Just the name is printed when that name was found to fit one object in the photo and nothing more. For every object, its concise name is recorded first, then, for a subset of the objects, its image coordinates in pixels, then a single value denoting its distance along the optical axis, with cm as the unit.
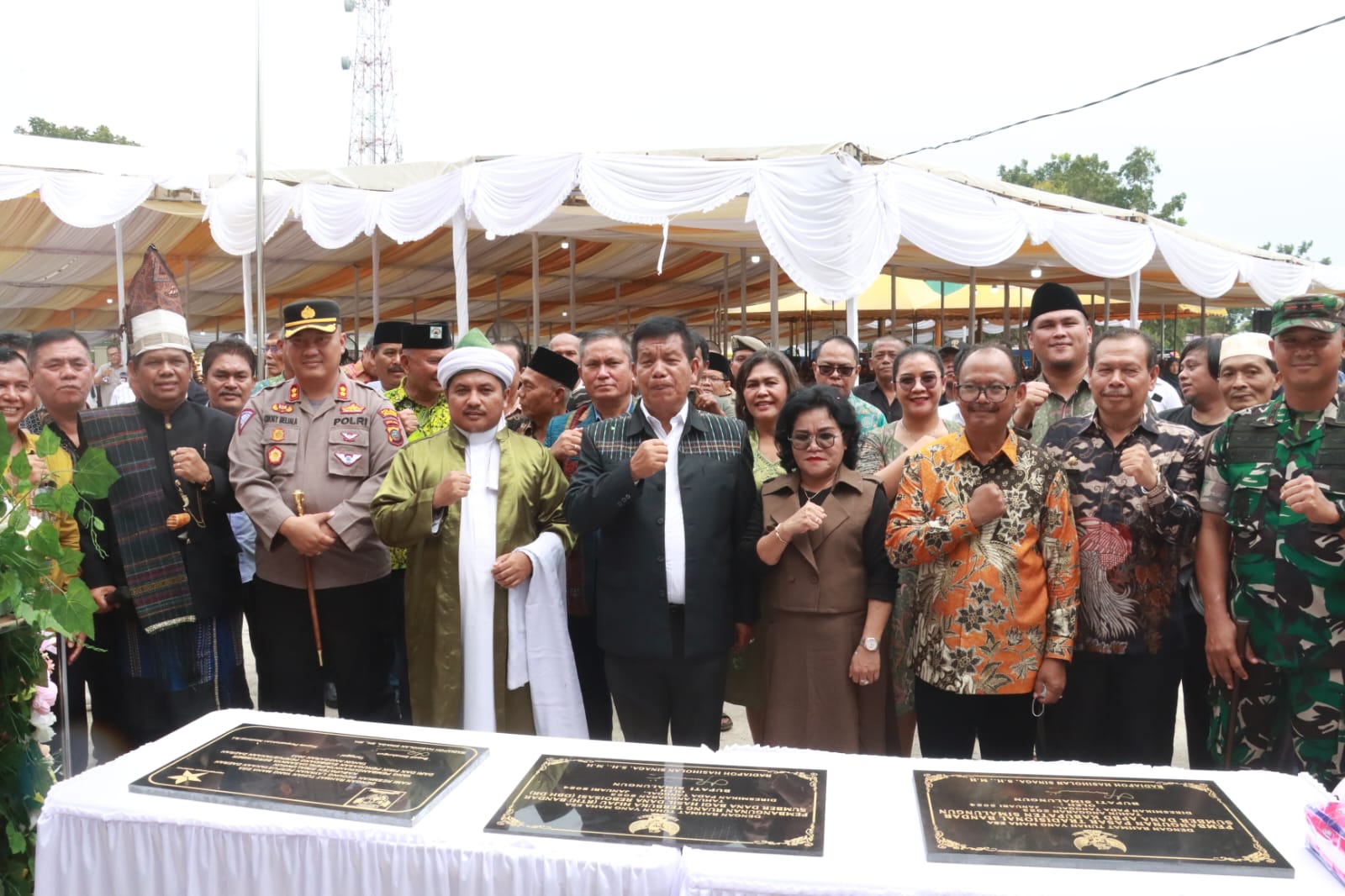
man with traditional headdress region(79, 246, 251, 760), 303
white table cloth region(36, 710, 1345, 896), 152
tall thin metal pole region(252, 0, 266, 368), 780
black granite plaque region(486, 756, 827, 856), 164
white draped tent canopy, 616
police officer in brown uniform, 307
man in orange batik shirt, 257
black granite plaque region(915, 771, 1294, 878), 154
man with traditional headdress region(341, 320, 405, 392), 479
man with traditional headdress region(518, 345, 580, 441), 384
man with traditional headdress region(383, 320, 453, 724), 378
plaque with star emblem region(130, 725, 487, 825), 175
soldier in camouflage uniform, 246
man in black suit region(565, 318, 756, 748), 276
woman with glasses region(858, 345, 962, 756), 318
